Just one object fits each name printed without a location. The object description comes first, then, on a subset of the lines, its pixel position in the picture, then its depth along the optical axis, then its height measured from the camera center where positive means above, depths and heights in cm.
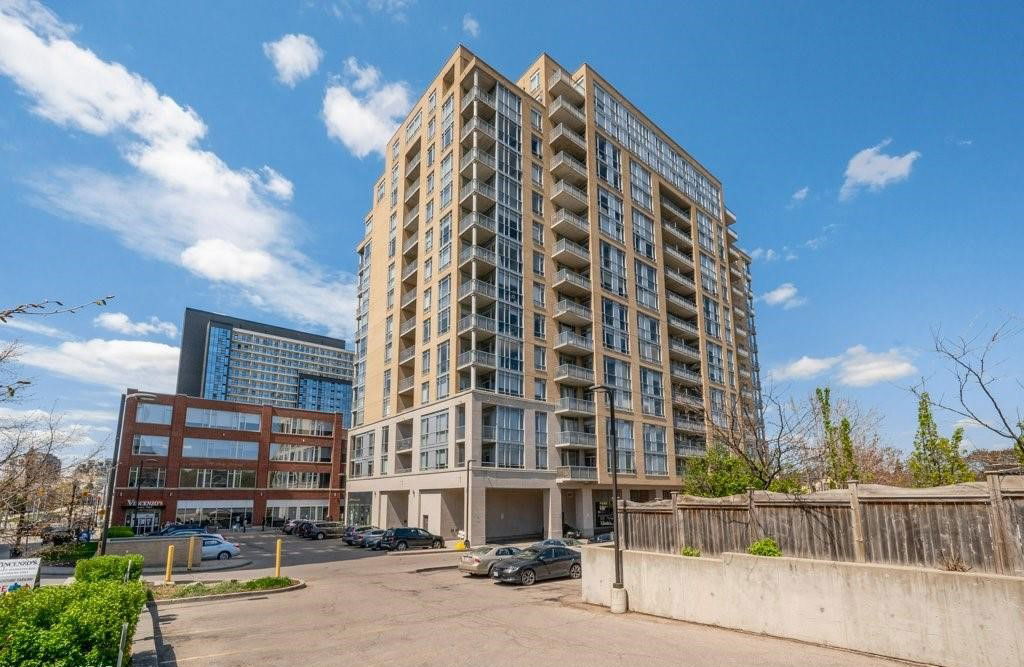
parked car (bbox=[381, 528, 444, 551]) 3941 -526
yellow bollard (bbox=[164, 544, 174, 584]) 2300 -411
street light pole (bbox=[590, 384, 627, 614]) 1602 -348
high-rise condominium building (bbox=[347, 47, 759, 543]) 4566 +1345
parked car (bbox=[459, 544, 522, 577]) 2509 -418
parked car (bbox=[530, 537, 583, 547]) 2491 -363
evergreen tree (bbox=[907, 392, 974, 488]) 2028 +9
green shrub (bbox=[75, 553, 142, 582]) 1622 -297
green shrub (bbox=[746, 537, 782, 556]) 1341 -204
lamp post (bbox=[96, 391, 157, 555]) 2092 +71
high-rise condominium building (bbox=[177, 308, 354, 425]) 15562 +2925
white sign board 1224 -232
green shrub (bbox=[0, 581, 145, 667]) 656 -197
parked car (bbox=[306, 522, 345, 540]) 5144 -593
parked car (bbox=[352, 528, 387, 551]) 3959 -527
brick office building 6438 +18
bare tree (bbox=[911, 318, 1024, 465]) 1120 +72
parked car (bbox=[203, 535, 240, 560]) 3394 -498
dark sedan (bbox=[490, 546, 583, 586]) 2242 -414
